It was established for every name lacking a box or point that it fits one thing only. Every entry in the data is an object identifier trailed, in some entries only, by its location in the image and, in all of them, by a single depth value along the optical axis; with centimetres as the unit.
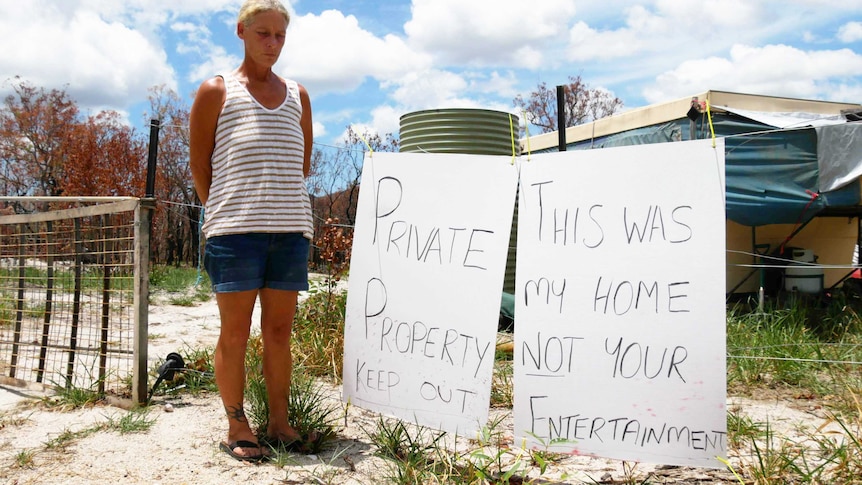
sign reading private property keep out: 246
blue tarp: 675
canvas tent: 666
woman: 263
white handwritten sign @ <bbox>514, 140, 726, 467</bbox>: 215
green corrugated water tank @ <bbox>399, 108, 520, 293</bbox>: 543
